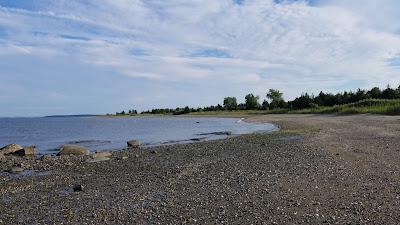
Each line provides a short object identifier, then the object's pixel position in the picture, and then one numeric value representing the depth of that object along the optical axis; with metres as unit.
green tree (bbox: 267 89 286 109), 132.75
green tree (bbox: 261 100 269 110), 136.61
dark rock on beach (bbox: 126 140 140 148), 33.91
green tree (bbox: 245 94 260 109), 152.50
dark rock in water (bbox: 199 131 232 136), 46.12
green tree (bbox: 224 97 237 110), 165.98
